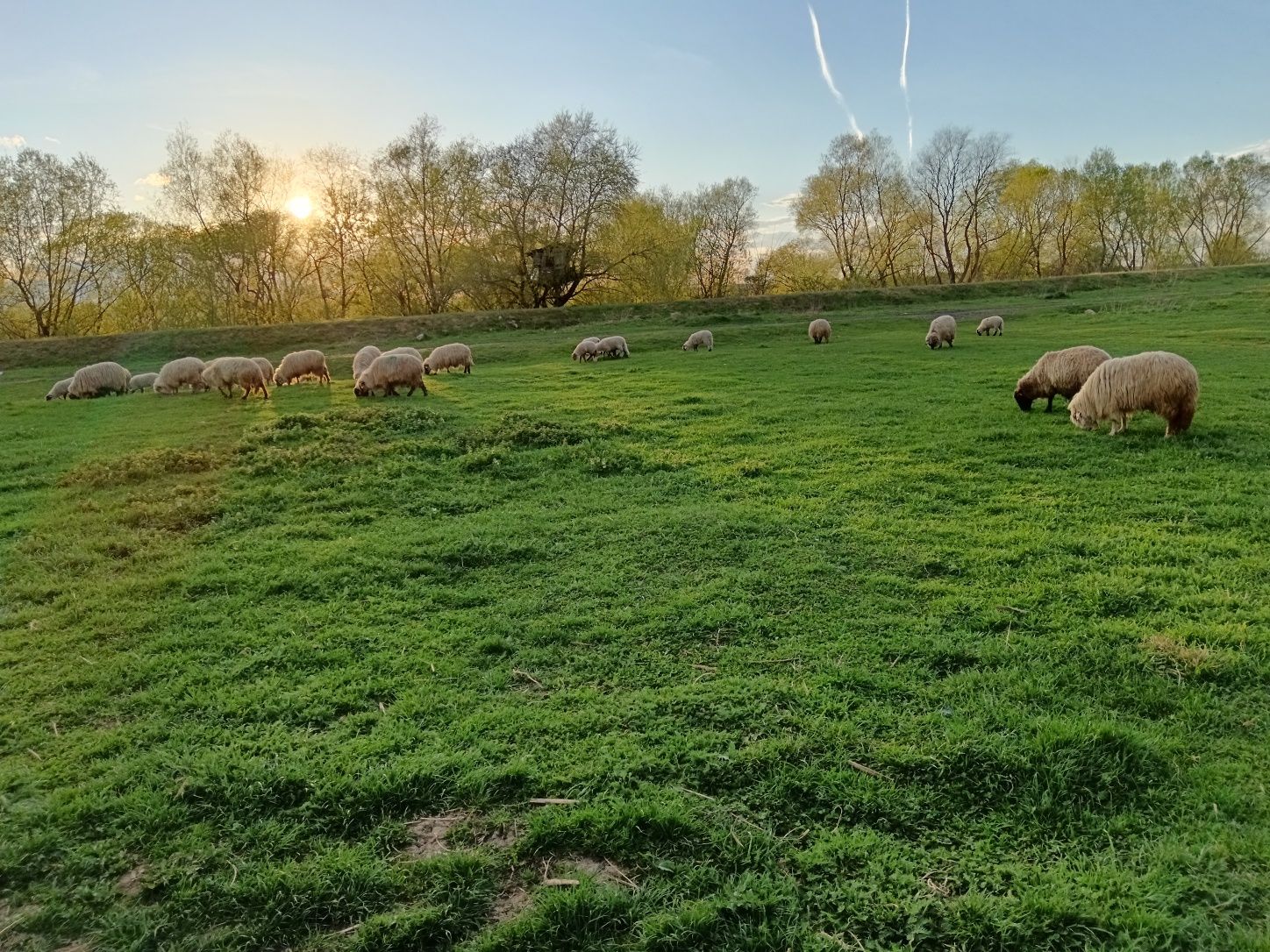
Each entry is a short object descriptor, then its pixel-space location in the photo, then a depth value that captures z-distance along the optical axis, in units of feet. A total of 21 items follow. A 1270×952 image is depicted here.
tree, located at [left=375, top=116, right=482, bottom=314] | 140.26
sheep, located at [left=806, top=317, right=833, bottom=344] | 79.41
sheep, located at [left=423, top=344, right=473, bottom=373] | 69.21
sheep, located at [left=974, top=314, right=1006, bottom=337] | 82.43
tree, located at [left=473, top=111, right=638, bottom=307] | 136.67
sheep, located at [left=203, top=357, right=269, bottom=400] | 55.31
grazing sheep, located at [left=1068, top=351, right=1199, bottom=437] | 29.37
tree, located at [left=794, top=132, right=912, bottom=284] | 180.75
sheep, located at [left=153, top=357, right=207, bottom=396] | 63.21
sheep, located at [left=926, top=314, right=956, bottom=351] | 69.72
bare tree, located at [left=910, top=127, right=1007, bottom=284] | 179.42
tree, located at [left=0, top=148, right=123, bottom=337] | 123.34
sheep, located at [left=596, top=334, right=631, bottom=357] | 75.97
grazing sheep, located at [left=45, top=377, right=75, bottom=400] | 64.34
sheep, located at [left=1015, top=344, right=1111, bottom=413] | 36.50
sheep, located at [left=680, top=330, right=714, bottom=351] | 82.07
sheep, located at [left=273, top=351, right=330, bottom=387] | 63.41
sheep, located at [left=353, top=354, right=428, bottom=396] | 50.37
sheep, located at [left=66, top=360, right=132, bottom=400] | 64.64
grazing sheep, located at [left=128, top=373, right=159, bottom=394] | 69.10
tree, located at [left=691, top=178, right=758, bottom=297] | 172.96
